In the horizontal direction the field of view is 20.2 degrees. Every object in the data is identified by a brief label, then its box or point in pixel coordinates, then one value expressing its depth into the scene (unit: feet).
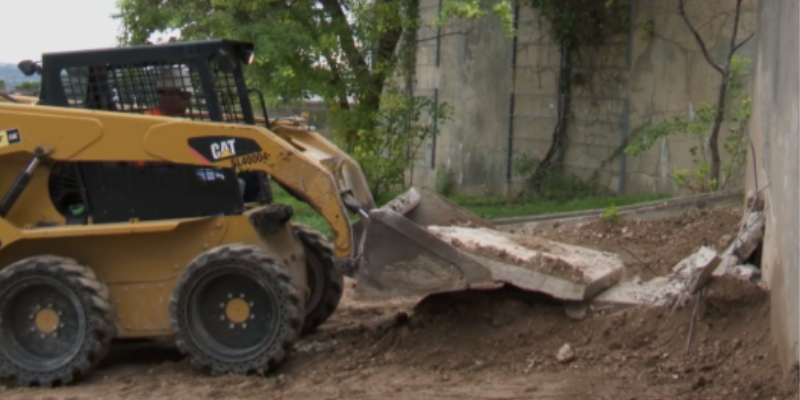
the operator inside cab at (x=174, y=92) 49.79
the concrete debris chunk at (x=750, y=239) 51.75
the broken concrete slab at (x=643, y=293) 49.41
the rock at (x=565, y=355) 46.39
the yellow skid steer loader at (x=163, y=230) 46.84
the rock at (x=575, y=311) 49.22
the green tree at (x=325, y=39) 89.63
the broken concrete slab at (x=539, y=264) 48.34
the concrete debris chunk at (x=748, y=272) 49.13
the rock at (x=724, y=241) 63.28
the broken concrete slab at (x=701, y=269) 46.32
